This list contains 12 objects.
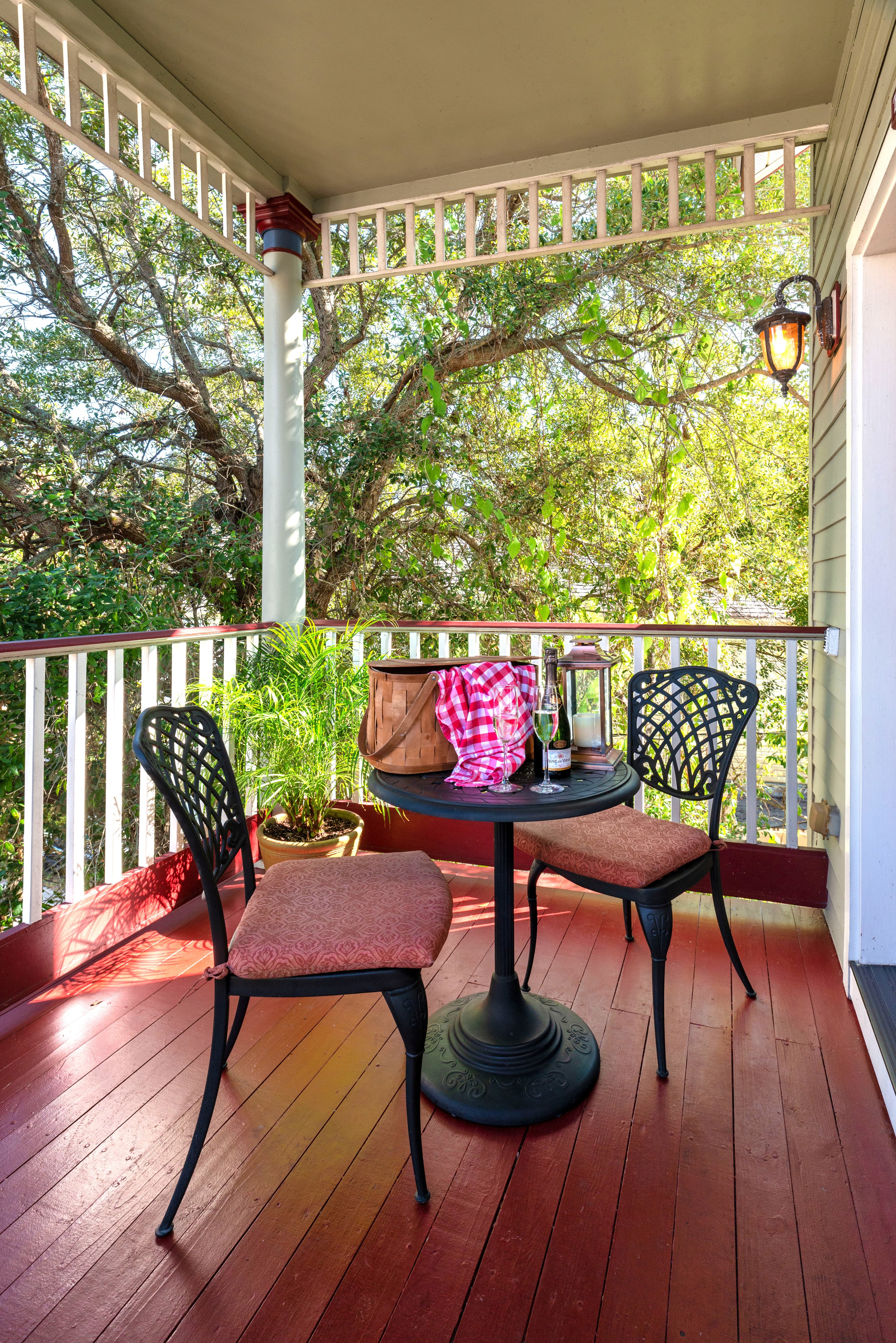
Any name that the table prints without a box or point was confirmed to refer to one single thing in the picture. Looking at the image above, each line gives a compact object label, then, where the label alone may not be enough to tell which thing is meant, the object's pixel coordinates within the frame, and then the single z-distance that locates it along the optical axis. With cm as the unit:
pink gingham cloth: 175
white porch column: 349
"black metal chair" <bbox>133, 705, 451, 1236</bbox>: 150
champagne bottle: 181
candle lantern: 193
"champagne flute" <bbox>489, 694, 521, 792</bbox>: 174
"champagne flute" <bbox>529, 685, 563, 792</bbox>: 178
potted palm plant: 293
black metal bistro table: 164
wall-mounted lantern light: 284
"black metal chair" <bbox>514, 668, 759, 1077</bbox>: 192
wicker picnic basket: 182
